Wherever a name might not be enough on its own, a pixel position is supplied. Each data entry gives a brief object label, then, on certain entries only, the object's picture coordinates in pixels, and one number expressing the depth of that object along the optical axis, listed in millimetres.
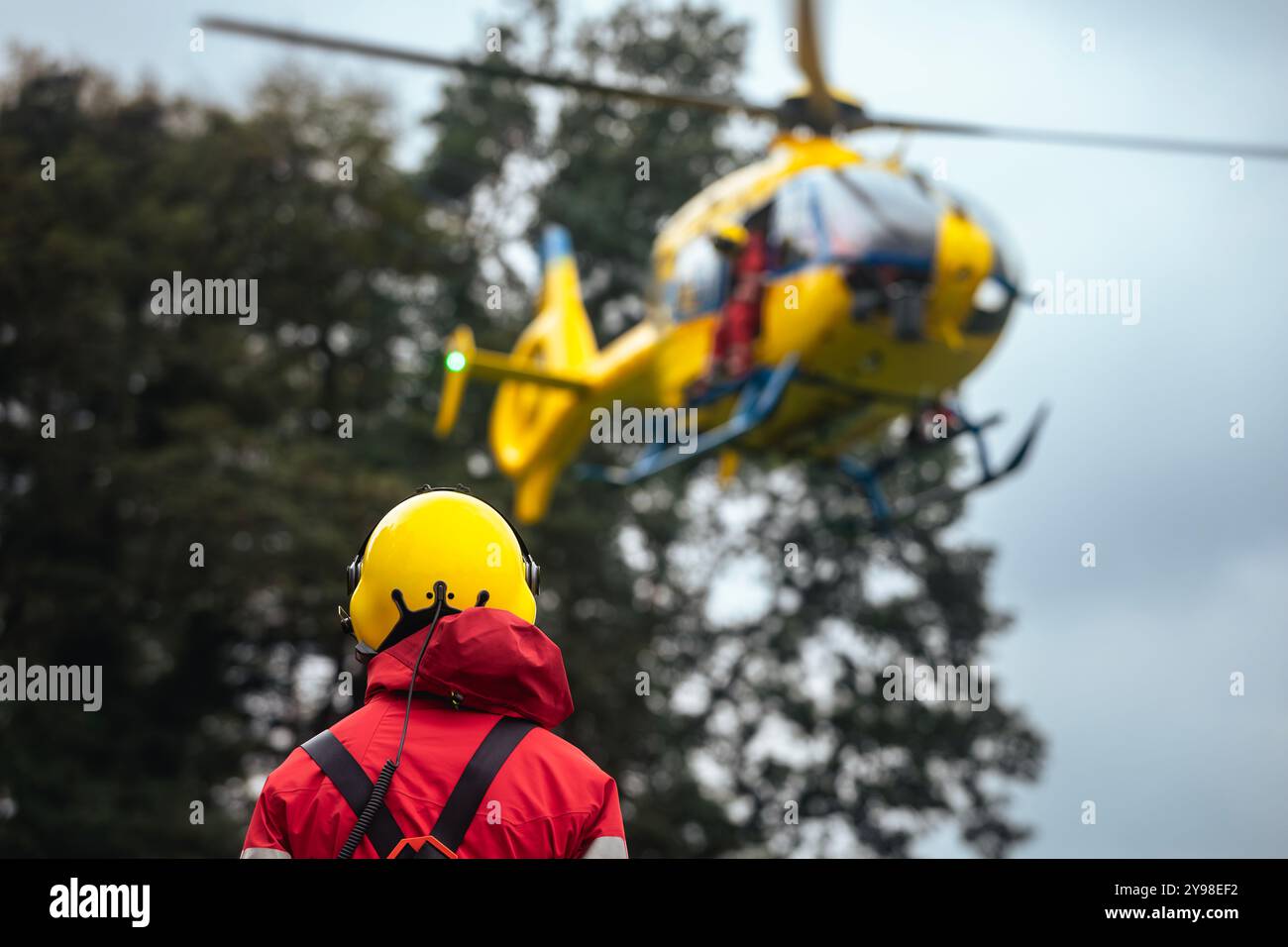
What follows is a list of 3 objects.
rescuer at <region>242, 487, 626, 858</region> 2699
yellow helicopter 10570
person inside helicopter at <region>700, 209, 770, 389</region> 11391
